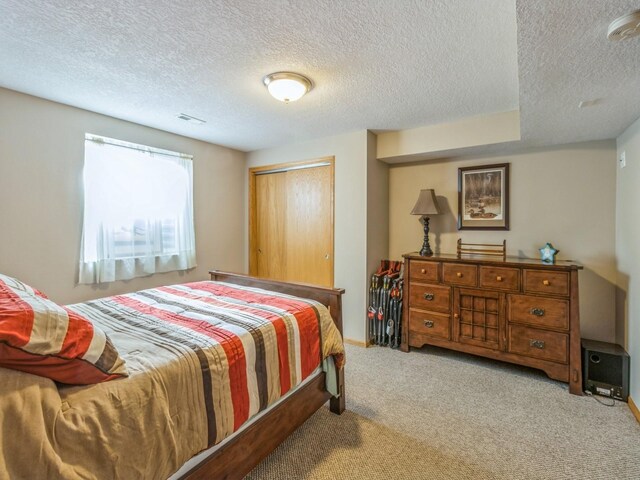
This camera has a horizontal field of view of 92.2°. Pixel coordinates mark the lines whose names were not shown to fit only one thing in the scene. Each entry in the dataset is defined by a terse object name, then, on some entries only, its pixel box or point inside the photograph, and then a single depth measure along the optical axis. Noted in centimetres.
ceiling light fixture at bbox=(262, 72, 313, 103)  214
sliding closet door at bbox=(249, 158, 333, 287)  375
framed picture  320
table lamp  329
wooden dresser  248
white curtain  289
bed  88
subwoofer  230
